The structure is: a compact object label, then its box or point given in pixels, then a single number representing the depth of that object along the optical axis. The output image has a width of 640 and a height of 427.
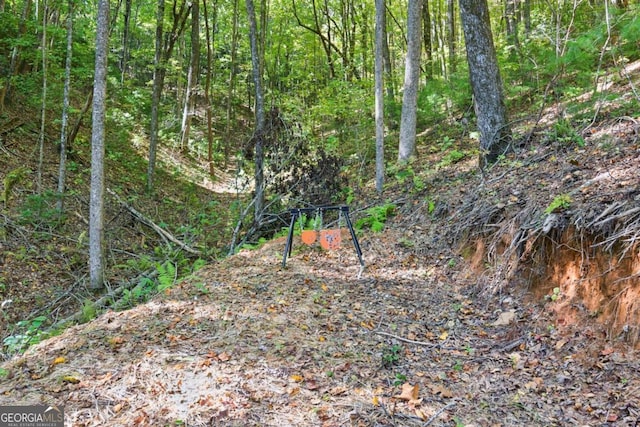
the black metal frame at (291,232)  5.88
